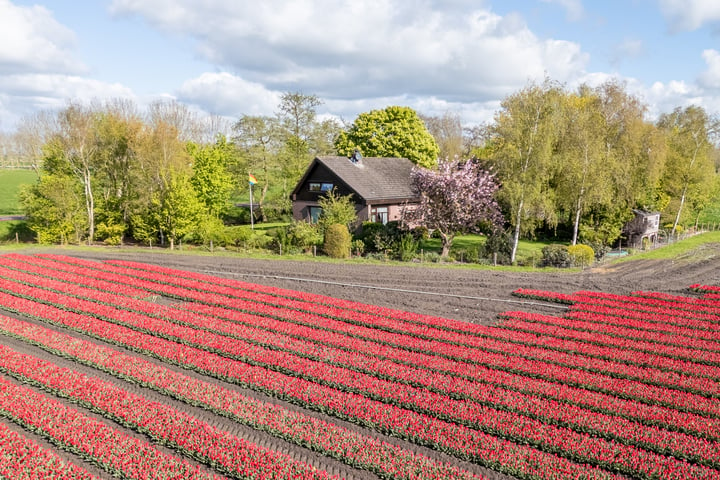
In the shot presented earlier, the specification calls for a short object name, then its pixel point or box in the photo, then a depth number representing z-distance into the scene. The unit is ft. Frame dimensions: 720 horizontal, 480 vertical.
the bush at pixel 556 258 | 108.27
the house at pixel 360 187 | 134.31
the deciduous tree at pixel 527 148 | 107.76
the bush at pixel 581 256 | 107.86
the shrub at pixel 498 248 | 115.05
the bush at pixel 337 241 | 116.67
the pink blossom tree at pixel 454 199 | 110.63
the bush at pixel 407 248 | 114.83
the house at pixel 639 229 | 135.44
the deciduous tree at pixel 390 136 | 190.70
